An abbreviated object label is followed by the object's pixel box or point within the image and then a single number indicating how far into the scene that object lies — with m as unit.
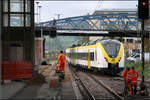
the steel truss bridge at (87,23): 62.34
